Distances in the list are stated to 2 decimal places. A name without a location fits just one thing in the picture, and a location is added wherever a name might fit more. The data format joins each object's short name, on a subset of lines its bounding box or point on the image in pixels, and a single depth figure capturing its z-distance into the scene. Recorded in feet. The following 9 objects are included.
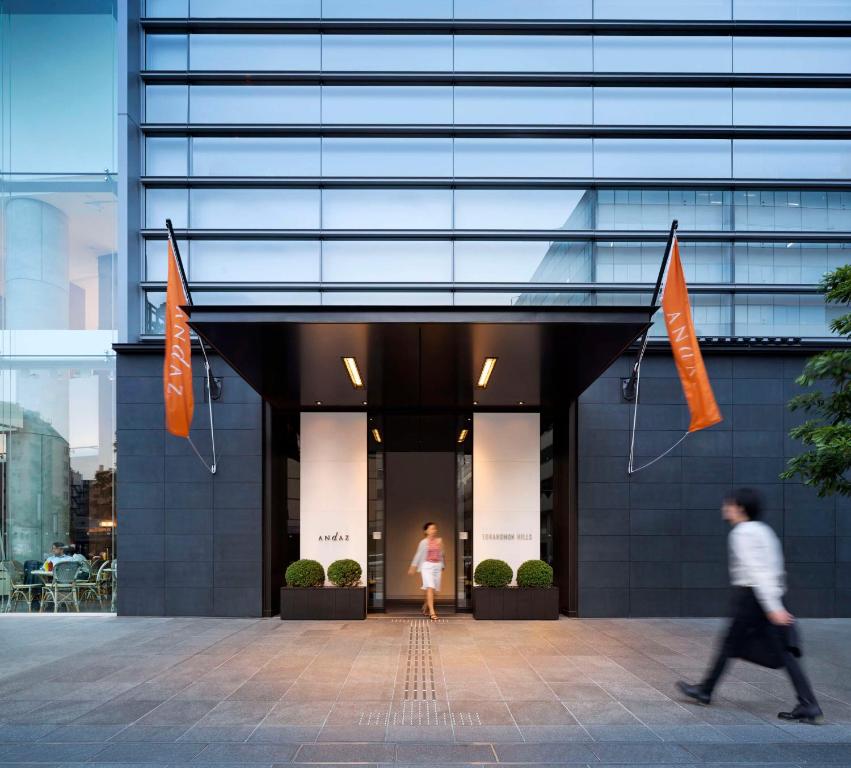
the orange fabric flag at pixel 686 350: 35.35
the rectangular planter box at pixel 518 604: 42.57
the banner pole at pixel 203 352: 36.55
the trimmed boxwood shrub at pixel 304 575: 42.93
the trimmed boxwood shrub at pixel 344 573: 42.93
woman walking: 42.37
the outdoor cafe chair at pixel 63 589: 46.19
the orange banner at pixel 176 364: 37.01
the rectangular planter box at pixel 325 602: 42.70
